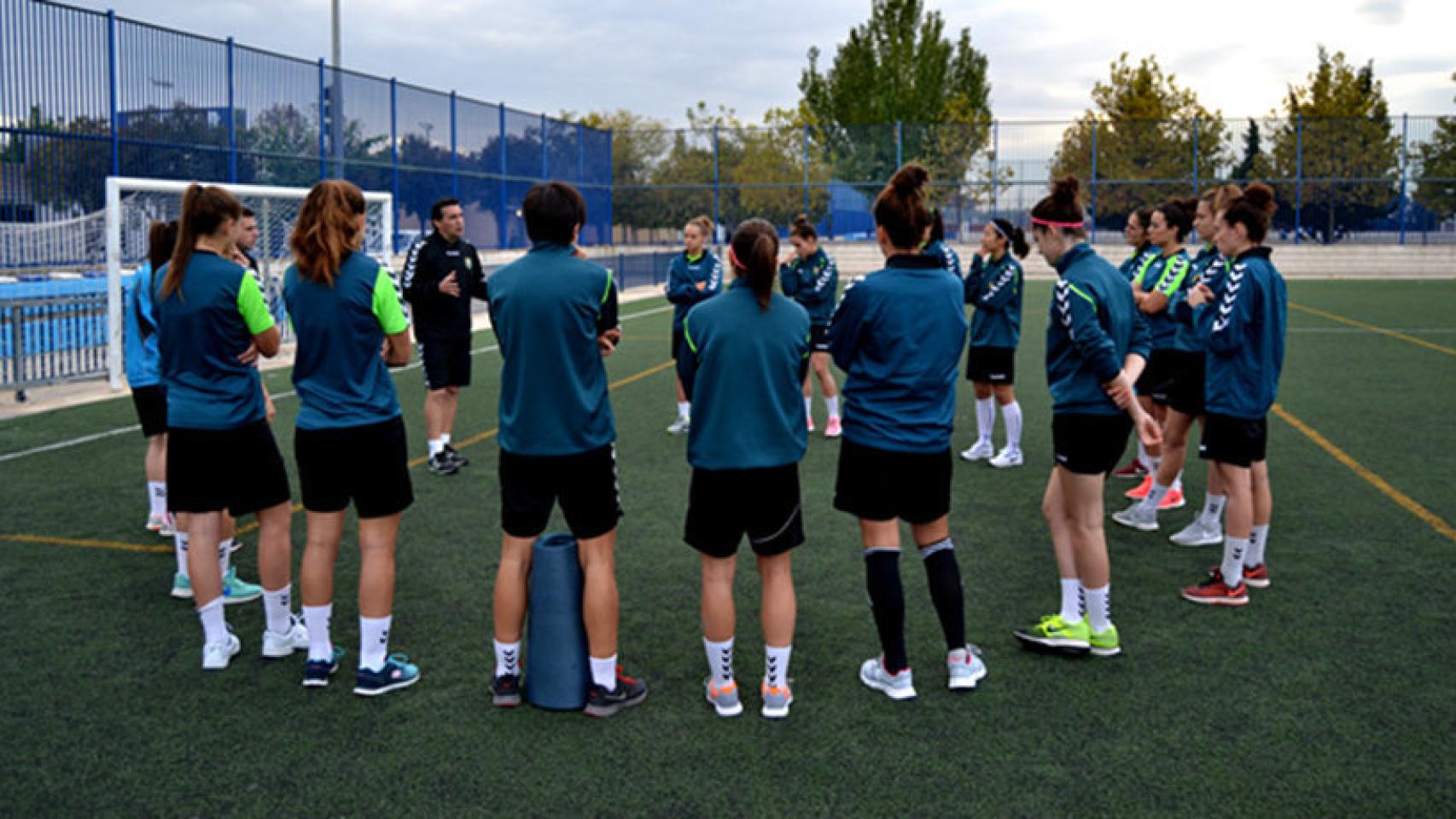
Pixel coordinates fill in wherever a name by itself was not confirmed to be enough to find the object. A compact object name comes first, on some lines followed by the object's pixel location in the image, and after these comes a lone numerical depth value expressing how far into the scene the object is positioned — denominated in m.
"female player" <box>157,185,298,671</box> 4.36
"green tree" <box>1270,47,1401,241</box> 34.72
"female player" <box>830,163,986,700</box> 4.08
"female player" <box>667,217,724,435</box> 9.88
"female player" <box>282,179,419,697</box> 4.16
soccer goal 12.79
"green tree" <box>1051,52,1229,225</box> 35.62
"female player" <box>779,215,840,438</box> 9.70
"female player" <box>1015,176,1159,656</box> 4.45
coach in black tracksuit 8.48
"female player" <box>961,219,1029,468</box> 8.51
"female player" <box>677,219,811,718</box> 3.91
